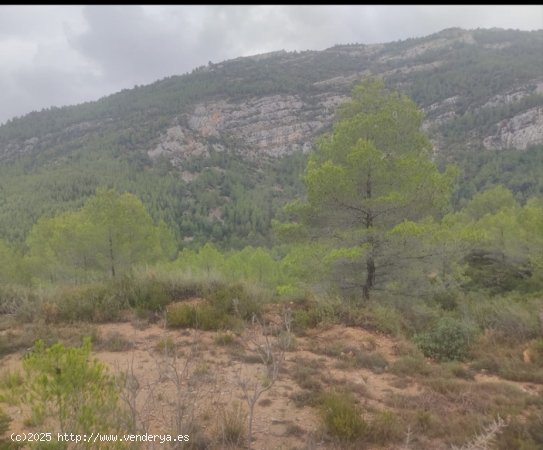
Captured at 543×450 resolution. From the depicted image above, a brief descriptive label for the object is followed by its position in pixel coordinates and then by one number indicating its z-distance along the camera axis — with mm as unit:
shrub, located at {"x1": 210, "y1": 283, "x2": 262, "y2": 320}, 7656
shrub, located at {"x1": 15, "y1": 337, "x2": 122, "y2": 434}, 2748
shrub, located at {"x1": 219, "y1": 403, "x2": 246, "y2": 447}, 3910
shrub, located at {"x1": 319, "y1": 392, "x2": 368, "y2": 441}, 4082
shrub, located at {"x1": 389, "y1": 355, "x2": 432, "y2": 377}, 5855
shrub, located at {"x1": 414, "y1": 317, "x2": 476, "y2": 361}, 6676
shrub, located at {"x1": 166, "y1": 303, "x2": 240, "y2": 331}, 7042
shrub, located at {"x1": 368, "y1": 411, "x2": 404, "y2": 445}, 4125
